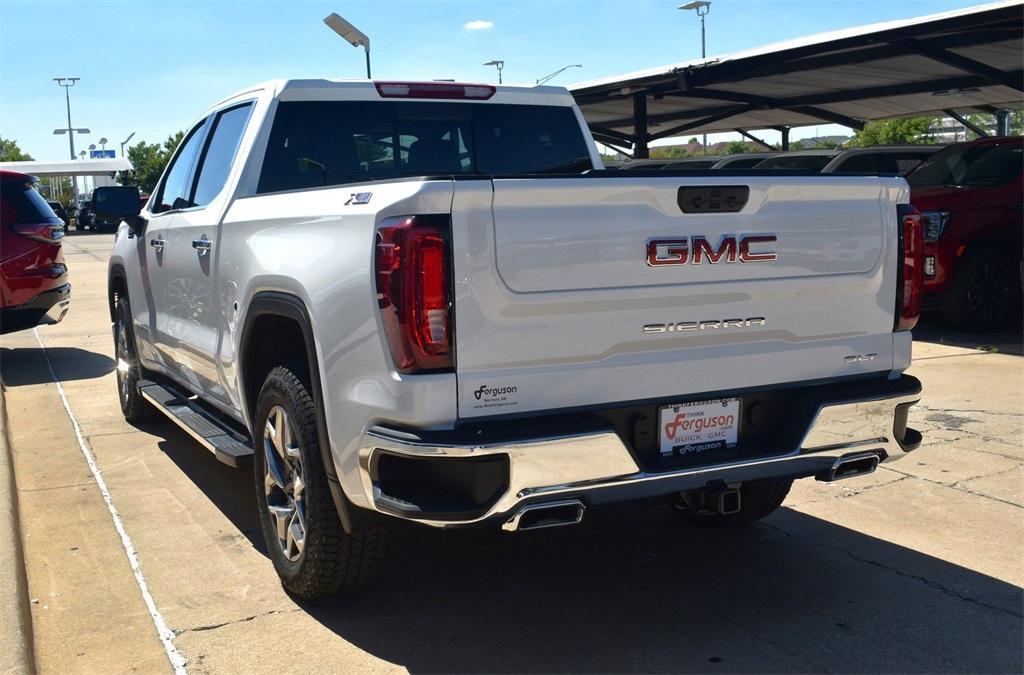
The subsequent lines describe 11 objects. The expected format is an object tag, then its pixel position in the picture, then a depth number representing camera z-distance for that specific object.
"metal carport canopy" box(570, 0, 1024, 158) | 12.95
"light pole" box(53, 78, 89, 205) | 87.69
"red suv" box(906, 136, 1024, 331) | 10.55
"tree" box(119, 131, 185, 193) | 79.03
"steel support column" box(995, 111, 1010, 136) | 25.86
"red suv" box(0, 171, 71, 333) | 9.69
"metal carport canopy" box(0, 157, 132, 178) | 48.60
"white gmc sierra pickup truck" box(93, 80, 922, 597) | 3.23
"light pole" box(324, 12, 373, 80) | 15.61
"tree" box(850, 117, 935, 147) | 54.97
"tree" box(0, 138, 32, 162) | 108.06
